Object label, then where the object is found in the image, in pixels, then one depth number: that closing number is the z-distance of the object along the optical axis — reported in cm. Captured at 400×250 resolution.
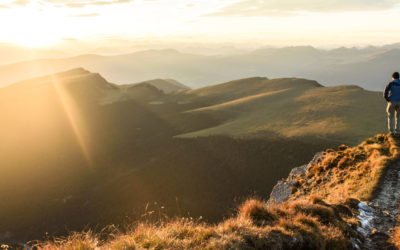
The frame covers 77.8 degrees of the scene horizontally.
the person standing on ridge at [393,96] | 1611
